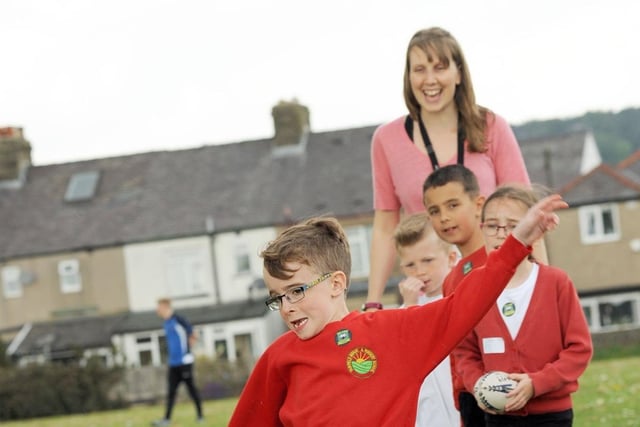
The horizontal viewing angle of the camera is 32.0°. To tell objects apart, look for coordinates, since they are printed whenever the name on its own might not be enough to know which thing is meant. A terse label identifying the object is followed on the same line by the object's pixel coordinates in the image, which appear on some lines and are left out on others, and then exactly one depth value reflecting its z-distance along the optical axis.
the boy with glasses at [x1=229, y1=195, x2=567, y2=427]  4.37
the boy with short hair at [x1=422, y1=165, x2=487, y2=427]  5.69
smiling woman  6.09
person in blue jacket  18.77
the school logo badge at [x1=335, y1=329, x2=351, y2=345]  4.46
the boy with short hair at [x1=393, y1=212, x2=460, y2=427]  5.92
